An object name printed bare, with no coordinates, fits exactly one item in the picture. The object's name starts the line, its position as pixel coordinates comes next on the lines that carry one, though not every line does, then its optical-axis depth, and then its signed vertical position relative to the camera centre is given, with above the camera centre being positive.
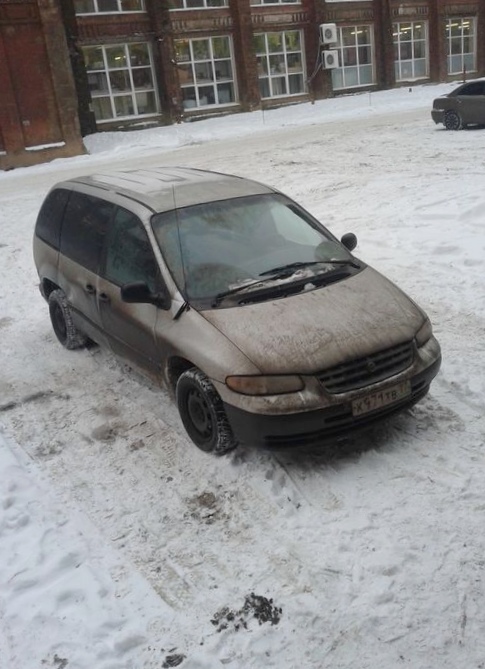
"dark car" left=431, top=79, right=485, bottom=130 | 18.11 -0.86
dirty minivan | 4.01 -1.41
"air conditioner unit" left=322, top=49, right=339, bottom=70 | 32.03 +1.47
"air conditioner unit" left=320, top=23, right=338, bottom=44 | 31.55 +2.67
